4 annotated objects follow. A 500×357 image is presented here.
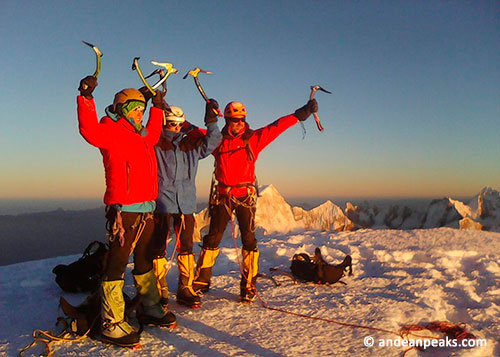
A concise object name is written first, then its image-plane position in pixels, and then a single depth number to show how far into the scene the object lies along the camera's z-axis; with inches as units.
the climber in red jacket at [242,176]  181.6
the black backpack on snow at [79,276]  202.4
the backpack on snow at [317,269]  213.9
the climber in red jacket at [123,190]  127.7
